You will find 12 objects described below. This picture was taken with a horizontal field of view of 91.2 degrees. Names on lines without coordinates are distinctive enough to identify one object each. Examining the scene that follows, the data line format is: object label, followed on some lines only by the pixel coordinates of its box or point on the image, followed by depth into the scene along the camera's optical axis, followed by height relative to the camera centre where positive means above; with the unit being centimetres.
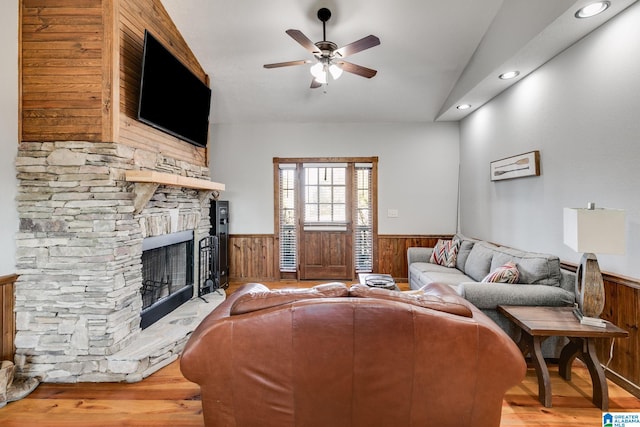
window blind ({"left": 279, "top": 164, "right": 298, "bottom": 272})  535 -11
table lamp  202 -19
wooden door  531 -6
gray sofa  253 -62
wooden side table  203 -84
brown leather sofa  148 -72
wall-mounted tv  274 +121
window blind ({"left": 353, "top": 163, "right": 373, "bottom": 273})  532 -11
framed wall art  327 +55
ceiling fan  264 +145
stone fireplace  244 -40
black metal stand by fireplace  409 -68
